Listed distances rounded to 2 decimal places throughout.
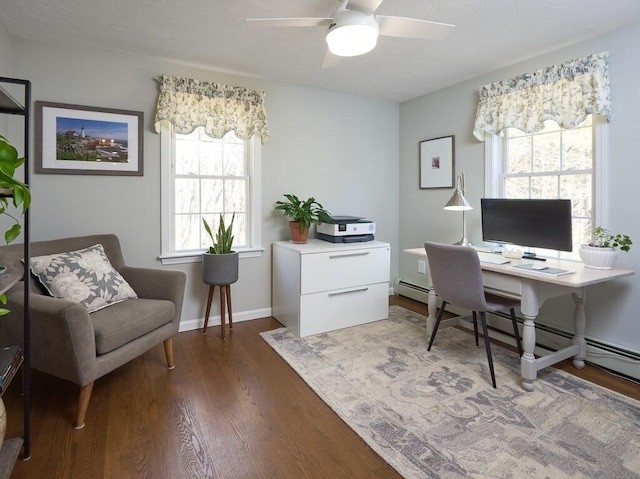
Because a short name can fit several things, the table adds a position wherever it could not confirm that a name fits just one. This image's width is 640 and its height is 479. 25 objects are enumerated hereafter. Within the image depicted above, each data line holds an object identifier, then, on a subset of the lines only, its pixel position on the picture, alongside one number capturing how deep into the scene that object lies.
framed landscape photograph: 2.61
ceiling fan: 1.68
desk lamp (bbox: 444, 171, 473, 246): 2.95
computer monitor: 2.45
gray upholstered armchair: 1.77
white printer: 3.38
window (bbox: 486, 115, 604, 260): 2.59
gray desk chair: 2.31
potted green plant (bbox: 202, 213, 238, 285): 2.92
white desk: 2.13
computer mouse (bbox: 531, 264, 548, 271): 2.28
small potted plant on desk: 2.27
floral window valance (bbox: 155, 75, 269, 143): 2.92
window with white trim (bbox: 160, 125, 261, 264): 3.08
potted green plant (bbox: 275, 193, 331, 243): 3.34
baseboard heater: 2.37
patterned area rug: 1.62
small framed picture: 3.64
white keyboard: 2.55
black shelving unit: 1.43
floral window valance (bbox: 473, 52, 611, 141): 2.42
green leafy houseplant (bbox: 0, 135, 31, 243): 1.21
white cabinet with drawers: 3.06
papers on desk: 2.18
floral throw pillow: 2.14
